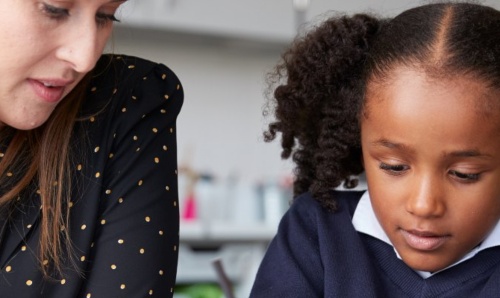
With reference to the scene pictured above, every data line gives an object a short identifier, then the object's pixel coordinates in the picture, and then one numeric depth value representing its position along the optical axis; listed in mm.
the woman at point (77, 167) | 860
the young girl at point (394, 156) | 853
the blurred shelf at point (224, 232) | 2049
